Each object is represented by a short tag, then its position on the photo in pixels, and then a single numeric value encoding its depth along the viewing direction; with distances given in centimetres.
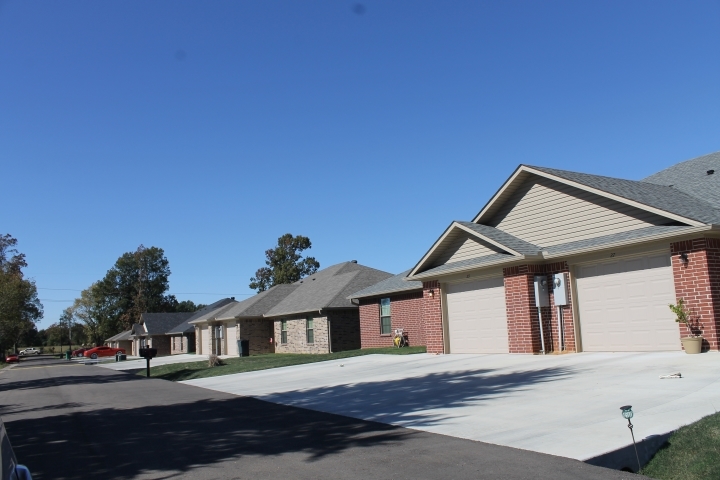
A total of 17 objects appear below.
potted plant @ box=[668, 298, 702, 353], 1329
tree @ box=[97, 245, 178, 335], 10181
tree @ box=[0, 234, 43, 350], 5762
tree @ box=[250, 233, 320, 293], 7562
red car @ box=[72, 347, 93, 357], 8004
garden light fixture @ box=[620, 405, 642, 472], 650
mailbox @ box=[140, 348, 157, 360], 2652
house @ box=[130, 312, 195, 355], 6370
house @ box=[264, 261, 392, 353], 3225
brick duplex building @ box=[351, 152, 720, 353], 1381
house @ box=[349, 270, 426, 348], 2602
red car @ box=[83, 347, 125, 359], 6596
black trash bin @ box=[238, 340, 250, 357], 3750
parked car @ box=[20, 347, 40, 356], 11488
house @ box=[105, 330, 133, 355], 8155
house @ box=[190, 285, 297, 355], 4003
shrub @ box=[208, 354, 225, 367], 2876
